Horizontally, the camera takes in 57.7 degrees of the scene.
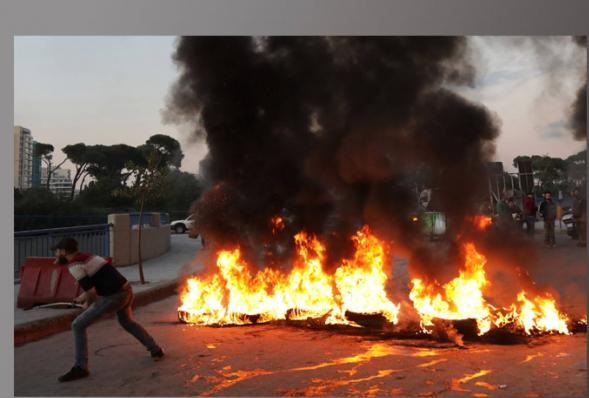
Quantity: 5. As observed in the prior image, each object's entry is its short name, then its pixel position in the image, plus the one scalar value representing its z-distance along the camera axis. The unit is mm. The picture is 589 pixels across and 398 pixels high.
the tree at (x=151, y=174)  10969
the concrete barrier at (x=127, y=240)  13055
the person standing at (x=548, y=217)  13039
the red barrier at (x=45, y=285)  7742
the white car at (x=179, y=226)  26031
